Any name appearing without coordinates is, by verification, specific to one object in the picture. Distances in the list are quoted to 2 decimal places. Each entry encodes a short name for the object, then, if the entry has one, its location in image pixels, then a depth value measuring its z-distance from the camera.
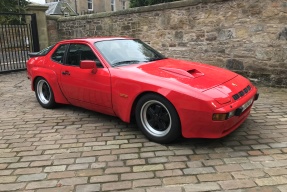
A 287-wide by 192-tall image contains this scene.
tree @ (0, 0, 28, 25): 20.00
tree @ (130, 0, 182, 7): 17.88
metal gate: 10.38
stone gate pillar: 11.35
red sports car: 3.14
